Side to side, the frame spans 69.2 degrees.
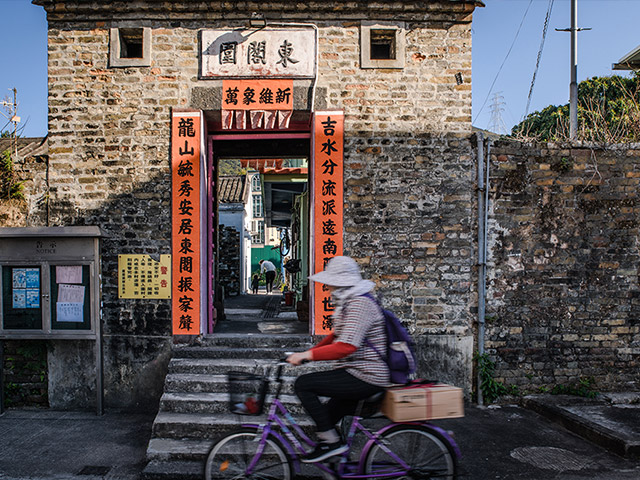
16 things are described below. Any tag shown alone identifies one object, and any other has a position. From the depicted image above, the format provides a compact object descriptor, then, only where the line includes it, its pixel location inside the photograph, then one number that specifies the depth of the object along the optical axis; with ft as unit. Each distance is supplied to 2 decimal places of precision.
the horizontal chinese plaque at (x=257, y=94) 20.26
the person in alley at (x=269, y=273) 57.00
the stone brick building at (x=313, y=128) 20.25
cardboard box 10.51
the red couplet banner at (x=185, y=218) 19.97
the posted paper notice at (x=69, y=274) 19.40
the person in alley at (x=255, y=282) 65.16
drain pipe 20.27
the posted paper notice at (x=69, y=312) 19.29
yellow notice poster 20.13
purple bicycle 10.85
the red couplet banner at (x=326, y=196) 20.04
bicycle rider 10.85
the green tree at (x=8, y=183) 20.67
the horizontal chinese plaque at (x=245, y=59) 20.22
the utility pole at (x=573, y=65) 31.47
